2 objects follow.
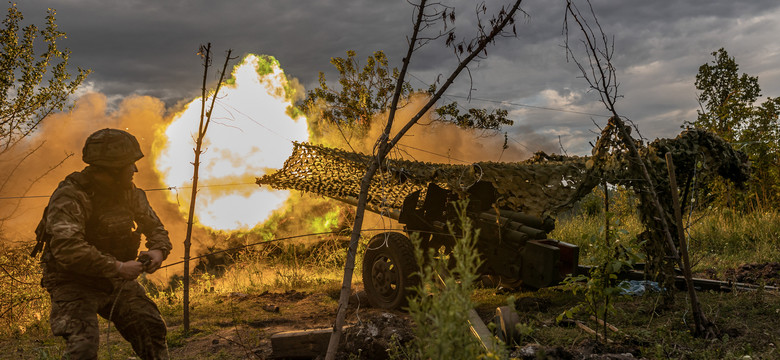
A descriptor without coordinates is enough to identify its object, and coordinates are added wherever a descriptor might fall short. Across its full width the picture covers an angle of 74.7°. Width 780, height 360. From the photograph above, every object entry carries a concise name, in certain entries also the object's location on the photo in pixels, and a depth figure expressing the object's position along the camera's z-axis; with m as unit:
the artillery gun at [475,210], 5.55
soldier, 3.37
